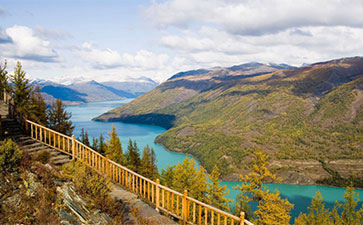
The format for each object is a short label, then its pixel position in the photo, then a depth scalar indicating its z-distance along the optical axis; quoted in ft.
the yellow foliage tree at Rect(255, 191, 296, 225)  76.18
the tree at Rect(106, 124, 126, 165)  113.50
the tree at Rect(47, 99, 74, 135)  98.96
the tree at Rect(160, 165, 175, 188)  130.54
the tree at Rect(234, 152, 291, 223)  77.82
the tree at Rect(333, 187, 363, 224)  86.94
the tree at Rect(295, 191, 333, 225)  91.18
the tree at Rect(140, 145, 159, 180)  135.79
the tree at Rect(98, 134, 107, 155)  140.71
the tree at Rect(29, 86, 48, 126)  89.50
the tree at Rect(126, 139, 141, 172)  144.90
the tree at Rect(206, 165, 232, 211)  88.02
